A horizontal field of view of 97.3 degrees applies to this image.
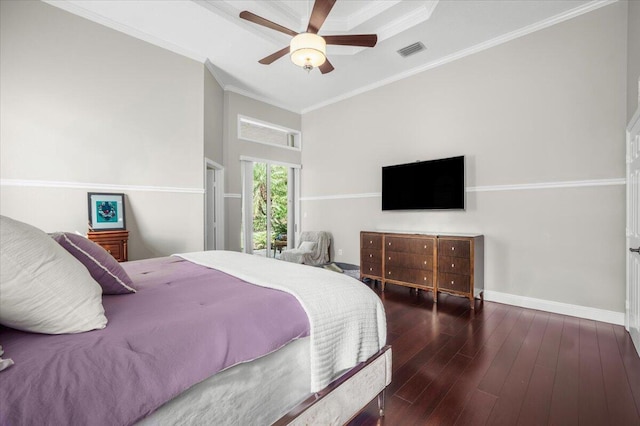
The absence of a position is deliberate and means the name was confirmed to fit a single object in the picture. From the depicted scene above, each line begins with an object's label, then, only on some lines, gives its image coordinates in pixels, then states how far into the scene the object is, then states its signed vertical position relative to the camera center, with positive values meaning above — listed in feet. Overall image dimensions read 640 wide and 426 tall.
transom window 18.10 +5.39
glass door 18.57 +0.27
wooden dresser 11.44 -2.28
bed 2.39 -1.51
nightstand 10.57 -1.15
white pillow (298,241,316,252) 18.10 -2.30
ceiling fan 8.23 +5.22
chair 17.38 -2.53
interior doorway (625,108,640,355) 7.68 -0.55
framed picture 11.07 +0.00
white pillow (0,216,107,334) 2.77 -0.81
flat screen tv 12.85 +1.26
